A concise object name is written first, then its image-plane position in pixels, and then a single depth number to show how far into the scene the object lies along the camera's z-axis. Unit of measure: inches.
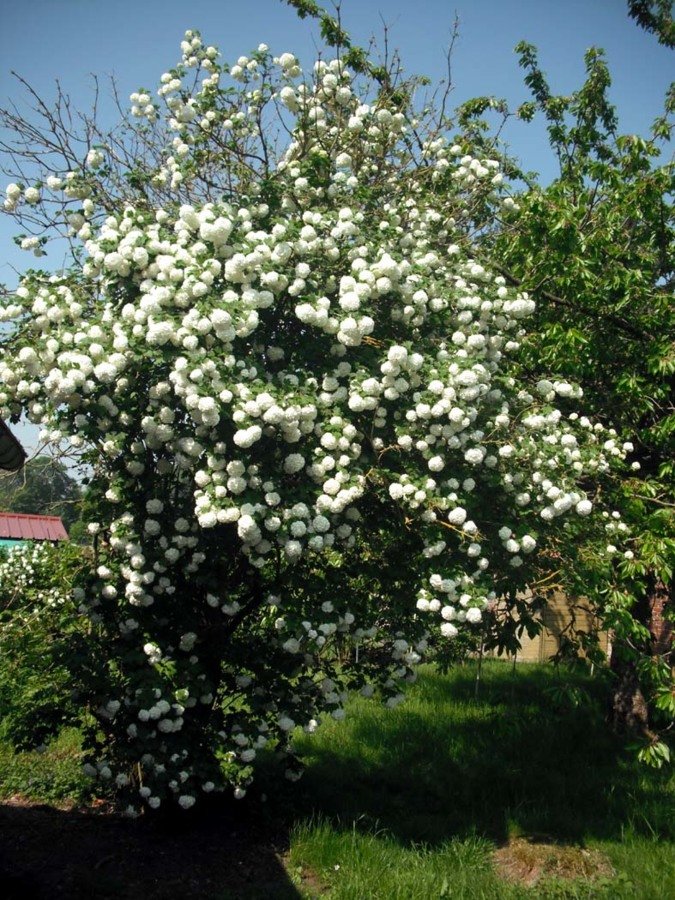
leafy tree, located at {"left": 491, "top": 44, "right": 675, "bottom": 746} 232.7
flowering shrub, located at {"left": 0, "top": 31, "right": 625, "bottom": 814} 174.1
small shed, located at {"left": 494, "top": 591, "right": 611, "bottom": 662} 562.6
